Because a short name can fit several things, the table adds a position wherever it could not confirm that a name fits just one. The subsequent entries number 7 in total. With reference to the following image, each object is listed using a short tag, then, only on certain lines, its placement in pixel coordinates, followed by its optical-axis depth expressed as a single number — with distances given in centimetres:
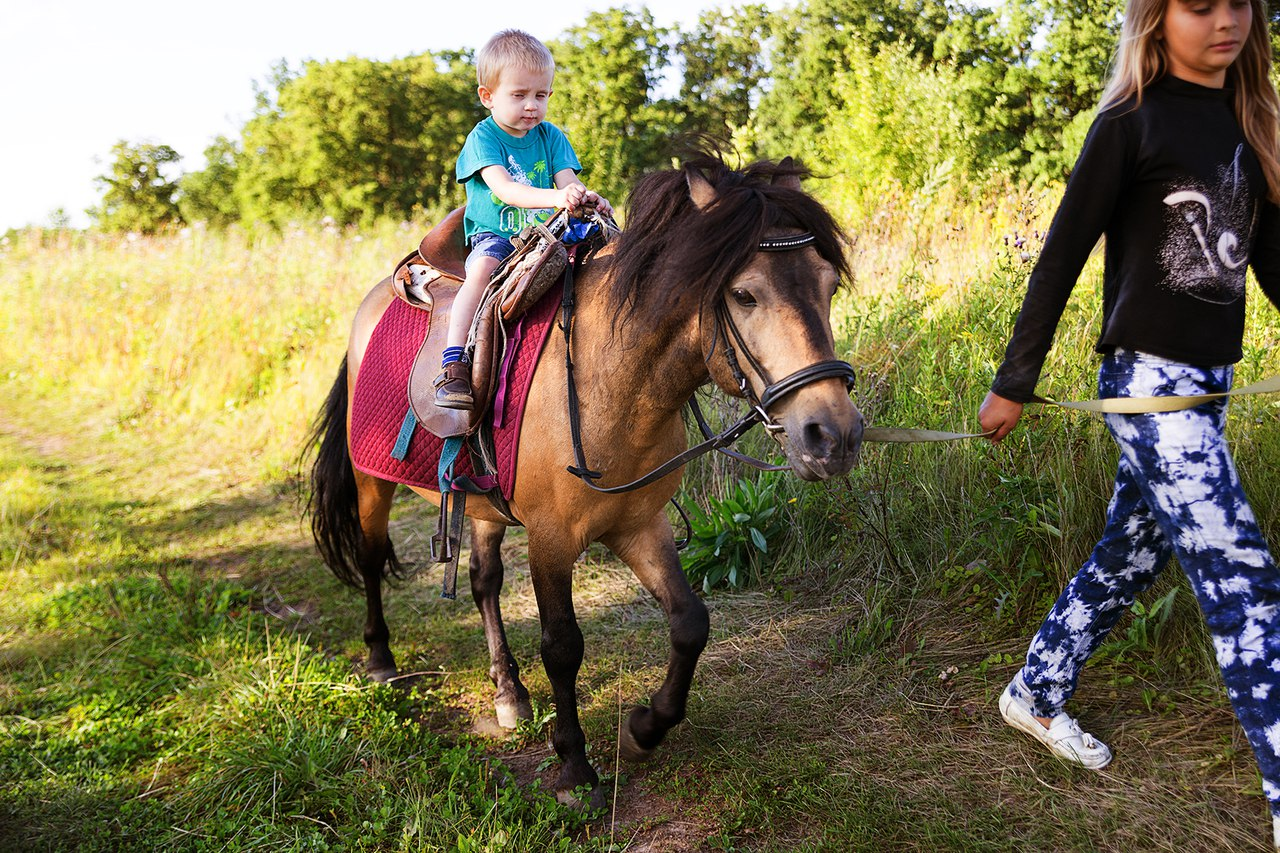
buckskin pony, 212
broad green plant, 440
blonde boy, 294
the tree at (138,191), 3588
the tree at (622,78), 2536
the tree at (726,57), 3416
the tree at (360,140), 2869
